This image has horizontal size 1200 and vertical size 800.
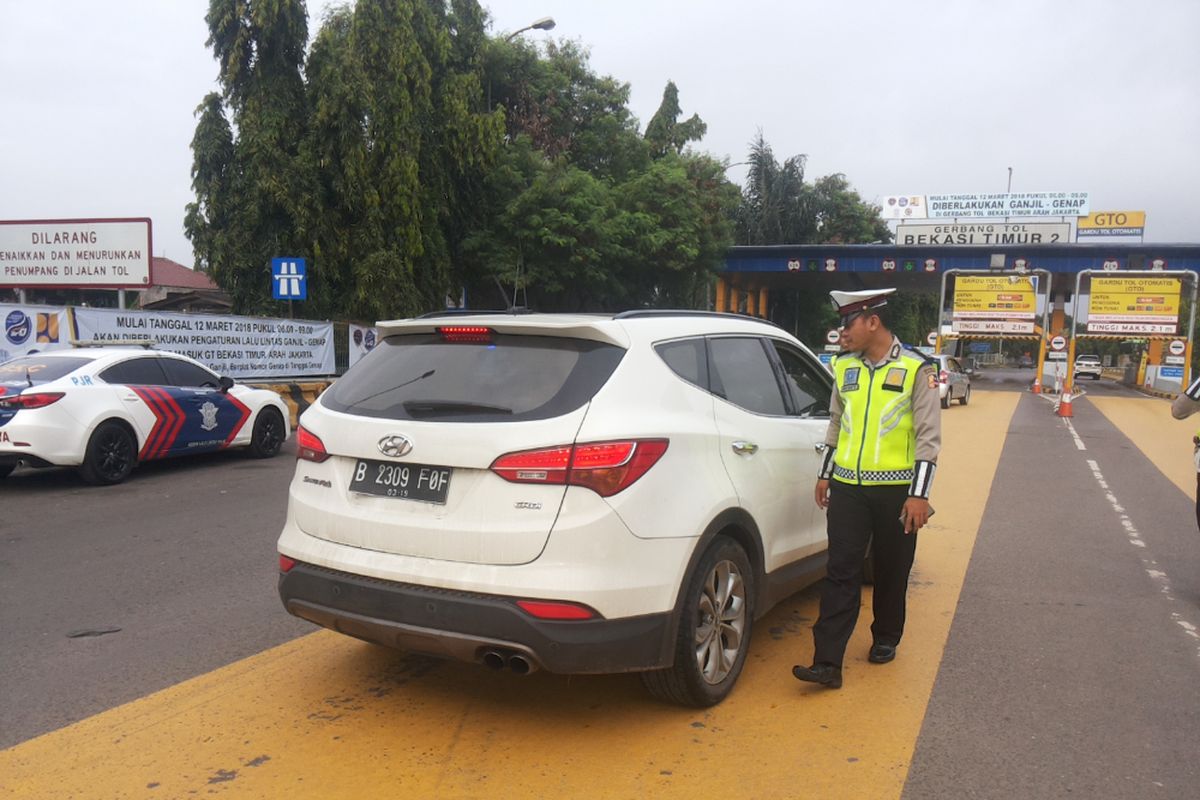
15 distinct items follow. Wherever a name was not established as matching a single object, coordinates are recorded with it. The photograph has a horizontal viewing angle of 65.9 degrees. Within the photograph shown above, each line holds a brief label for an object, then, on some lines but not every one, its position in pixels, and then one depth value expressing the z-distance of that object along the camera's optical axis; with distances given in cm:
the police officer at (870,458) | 420
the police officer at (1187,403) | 575
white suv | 339
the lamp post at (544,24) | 2449
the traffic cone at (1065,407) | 2231
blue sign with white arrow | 1764
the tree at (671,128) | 3566
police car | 885
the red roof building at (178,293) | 3764
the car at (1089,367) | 5762
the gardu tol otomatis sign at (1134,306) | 3294
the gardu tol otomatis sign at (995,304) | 3397
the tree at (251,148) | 2111
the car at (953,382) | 2388
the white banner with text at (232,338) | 1355
